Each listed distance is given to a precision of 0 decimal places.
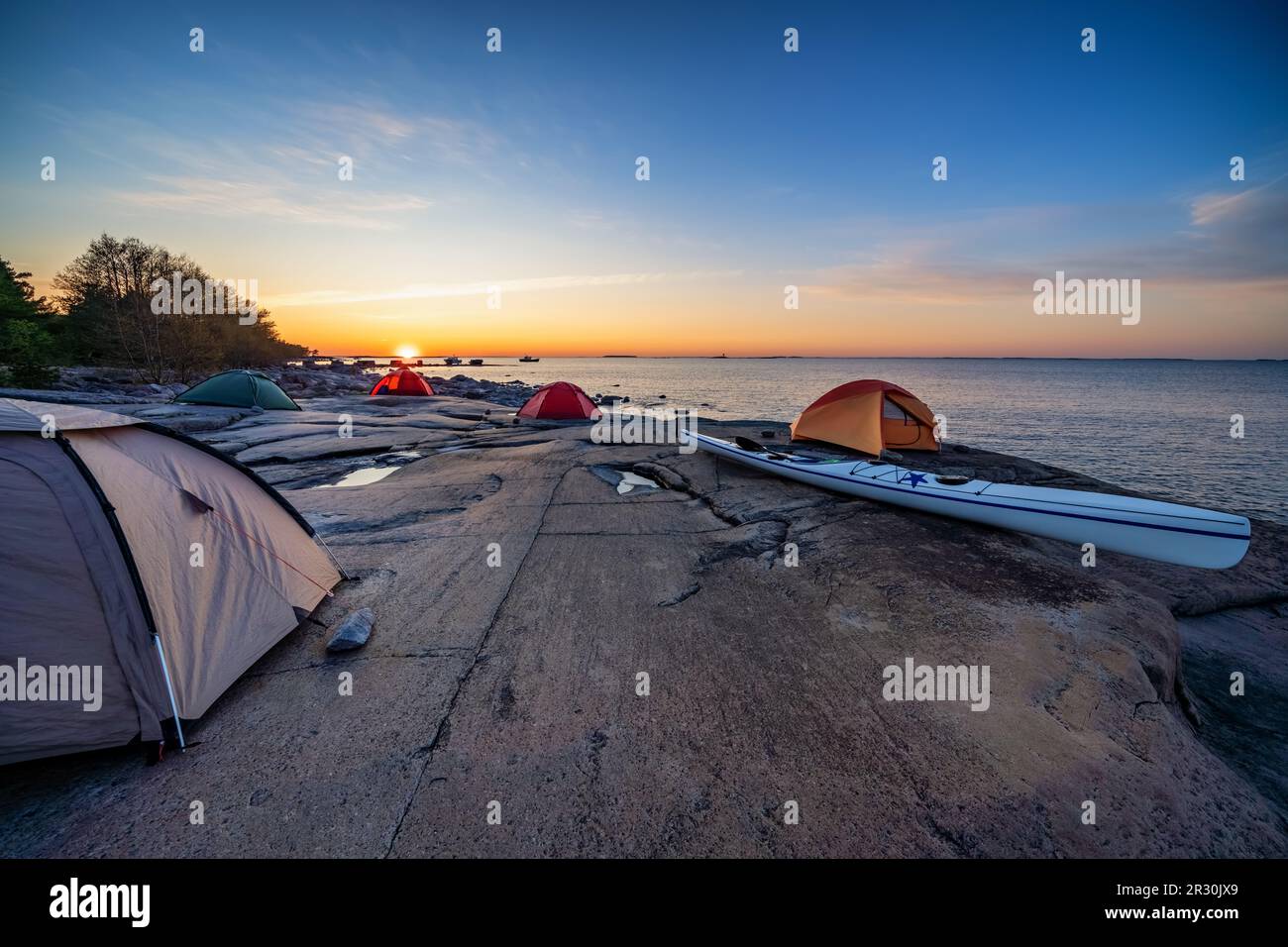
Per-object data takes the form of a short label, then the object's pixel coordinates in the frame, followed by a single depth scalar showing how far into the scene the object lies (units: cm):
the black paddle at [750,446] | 1024
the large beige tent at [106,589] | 287
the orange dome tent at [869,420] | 1269
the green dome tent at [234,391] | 1909
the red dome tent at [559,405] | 2158
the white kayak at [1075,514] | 553
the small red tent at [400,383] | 2794
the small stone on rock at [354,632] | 408
